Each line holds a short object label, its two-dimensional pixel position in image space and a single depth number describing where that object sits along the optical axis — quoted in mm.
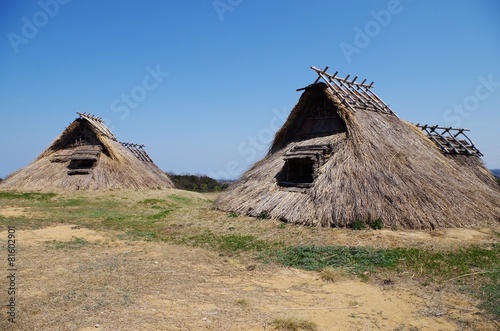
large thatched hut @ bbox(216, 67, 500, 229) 10102
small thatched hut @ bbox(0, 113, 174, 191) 19891
